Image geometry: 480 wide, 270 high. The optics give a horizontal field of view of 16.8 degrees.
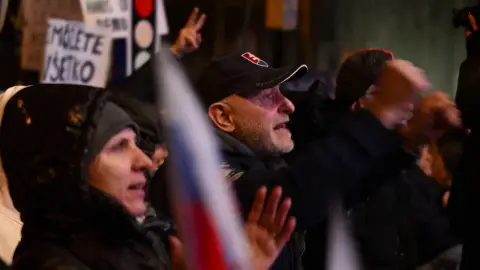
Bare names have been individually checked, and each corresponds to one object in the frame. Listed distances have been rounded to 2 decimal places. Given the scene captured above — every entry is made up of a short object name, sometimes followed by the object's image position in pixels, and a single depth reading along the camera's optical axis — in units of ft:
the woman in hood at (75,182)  11.84
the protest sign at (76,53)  28.65
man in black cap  10.81
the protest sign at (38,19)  31.71
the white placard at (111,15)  30.36
